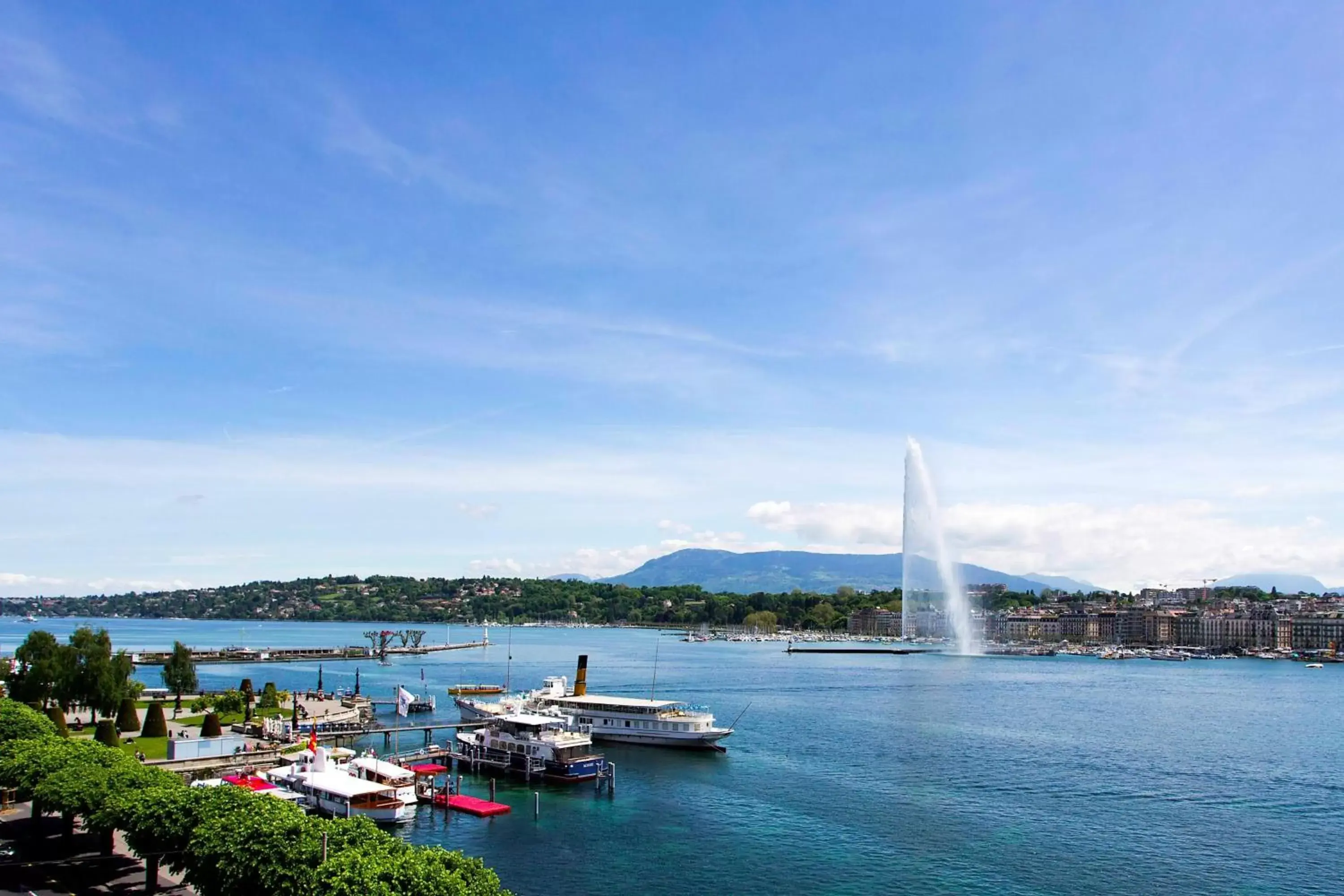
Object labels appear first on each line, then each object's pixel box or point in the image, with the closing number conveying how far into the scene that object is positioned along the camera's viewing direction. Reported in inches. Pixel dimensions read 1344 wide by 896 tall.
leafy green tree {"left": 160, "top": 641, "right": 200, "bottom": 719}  3043.8
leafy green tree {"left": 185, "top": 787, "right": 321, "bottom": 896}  995.9
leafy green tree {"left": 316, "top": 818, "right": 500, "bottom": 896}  902.4
